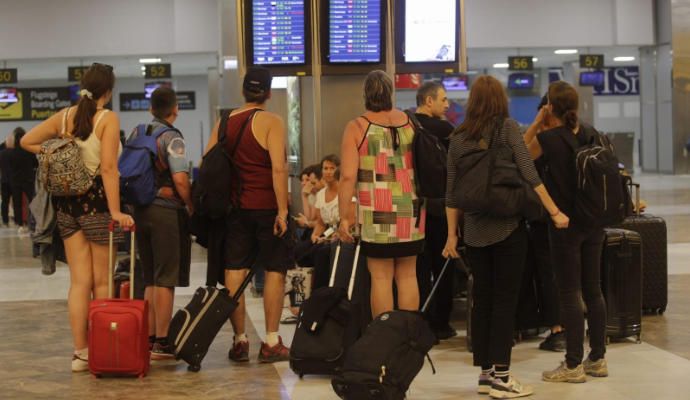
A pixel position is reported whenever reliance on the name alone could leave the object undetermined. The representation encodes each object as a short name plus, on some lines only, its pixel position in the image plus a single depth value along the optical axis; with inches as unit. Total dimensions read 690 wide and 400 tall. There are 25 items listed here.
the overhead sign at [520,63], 1100.5
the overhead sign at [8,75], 1012.5
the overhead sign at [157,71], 1035.6
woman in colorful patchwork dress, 215.8
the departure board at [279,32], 346.6
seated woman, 308.3
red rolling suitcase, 223.6
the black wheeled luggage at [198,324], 232.5
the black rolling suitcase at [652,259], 282.5
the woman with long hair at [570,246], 210.2
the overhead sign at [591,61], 1080.2
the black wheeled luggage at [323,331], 216.8
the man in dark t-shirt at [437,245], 261.7
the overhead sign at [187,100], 1320.1
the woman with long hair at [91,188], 229.9
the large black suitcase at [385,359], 183.6
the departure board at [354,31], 345.4
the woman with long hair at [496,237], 197.0
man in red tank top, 236.2
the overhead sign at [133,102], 1270.9
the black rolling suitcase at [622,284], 250.7
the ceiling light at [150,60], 1081.7
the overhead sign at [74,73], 1010.7
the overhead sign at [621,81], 1310.3
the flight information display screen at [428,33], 351.3
